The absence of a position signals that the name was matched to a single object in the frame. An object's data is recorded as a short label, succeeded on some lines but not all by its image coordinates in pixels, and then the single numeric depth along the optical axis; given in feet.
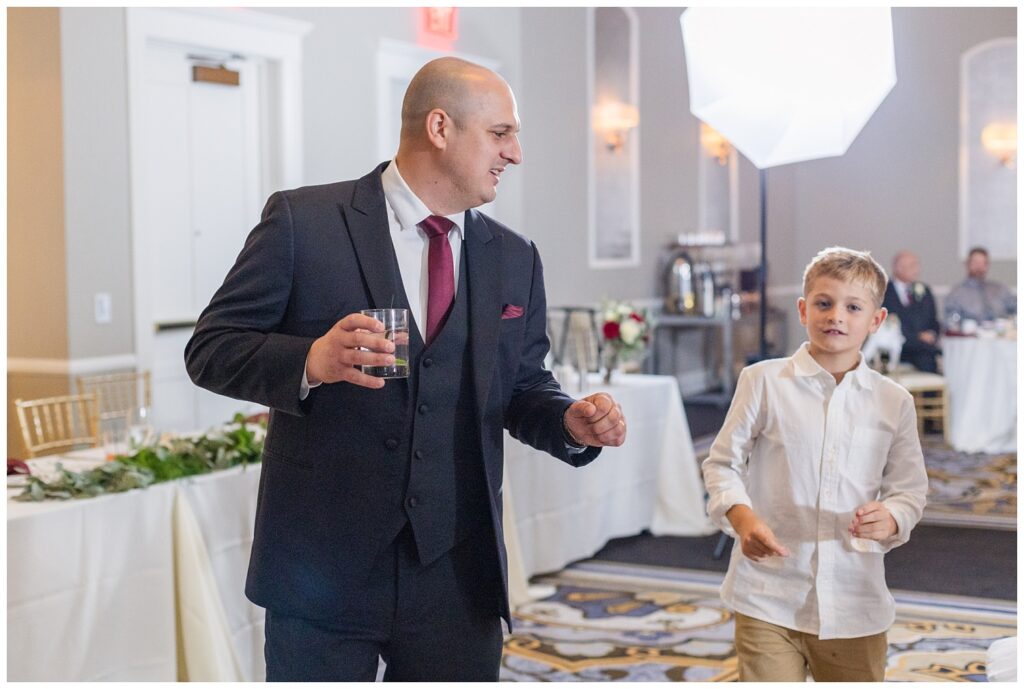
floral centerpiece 19.94
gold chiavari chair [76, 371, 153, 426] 17.27
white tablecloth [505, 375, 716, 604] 16.88
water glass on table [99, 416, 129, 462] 12.57
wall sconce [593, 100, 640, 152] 33.96
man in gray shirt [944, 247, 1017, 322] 31.07
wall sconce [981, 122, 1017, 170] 40.88
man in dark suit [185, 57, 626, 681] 6.11
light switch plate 18.81
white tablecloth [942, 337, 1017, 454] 27.81
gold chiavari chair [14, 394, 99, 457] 14.90
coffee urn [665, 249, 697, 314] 36.76
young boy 8.23
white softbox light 13.69
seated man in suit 31.22
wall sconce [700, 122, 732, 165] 40.65
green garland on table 10.33
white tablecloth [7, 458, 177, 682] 9.55
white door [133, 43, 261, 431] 20.12
